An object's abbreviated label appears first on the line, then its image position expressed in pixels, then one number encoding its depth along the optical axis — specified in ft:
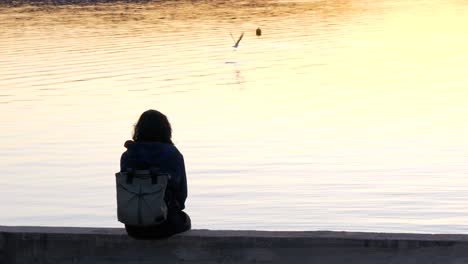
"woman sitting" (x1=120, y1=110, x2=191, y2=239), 52.47
